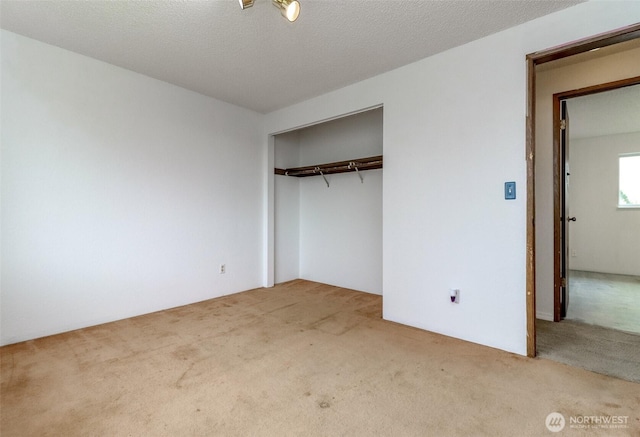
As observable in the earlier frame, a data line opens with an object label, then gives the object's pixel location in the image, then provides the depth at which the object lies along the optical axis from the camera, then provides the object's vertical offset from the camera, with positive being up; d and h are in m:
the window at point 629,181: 4.95 +0.61
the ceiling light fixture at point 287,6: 1.63 +1.23
